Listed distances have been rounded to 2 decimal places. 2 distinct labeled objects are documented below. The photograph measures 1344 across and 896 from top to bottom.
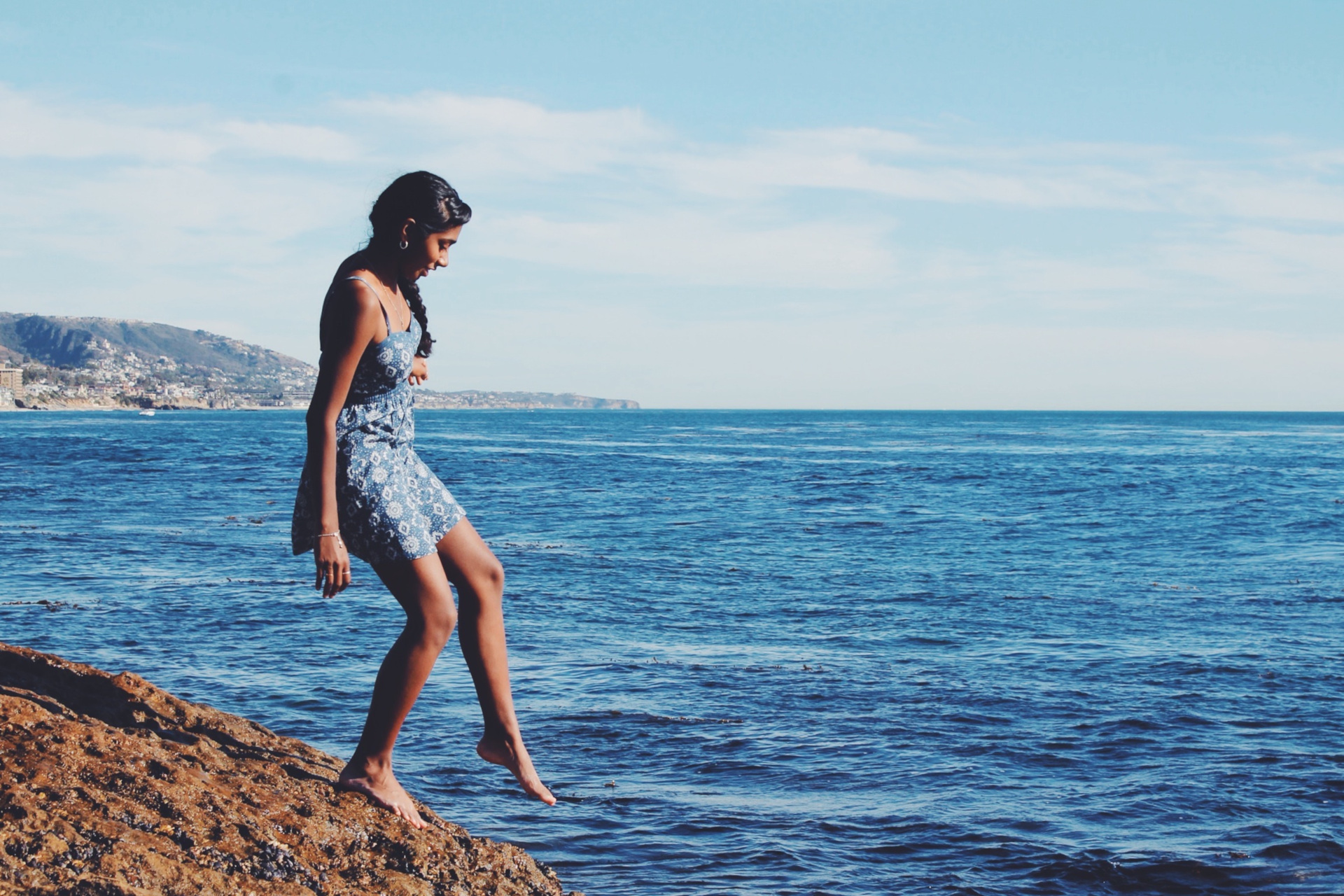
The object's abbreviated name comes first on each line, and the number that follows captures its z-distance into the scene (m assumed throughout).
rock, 3.22
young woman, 3.57
